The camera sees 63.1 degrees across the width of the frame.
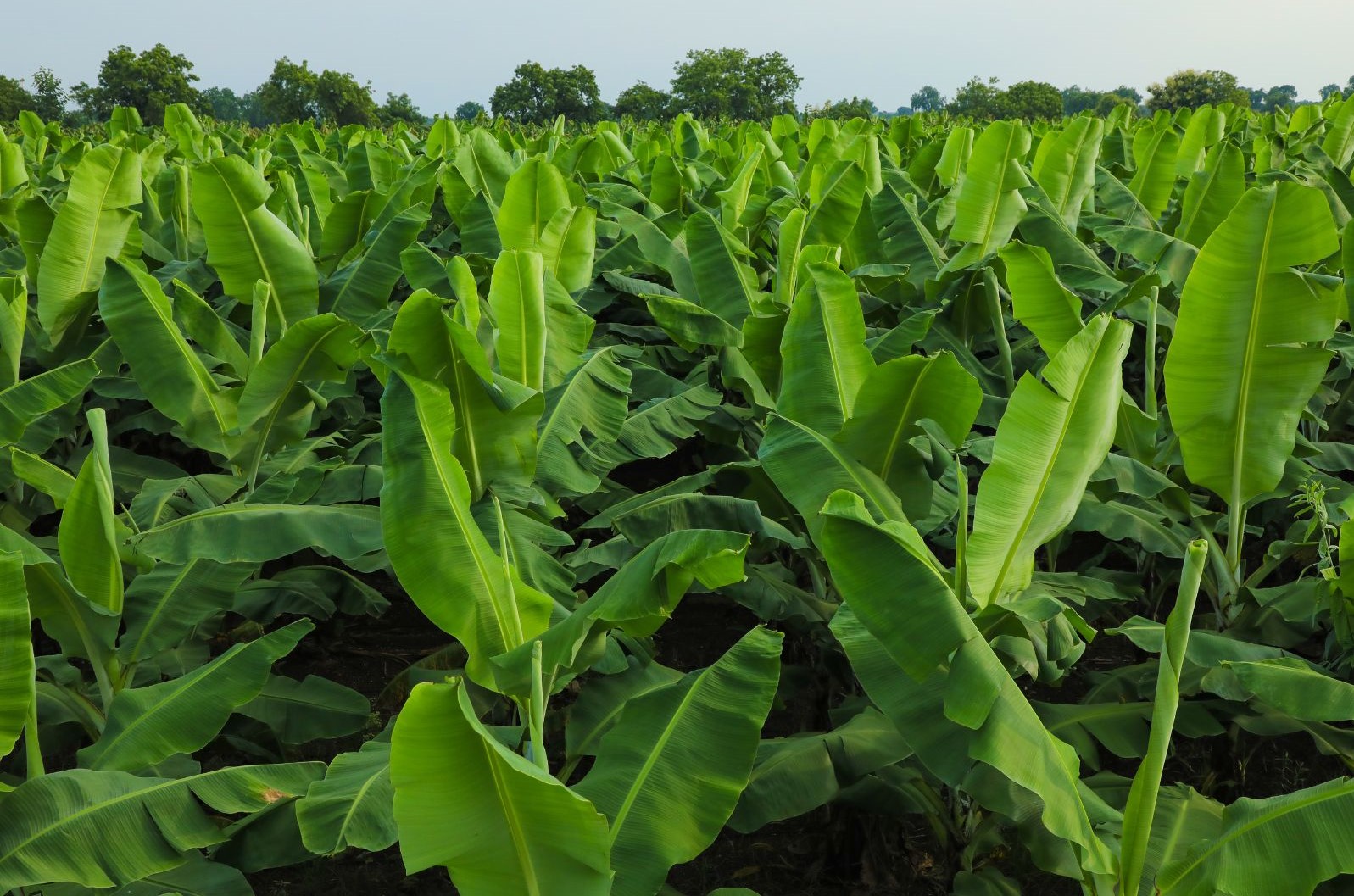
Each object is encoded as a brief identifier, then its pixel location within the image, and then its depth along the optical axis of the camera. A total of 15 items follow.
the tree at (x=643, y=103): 57.31
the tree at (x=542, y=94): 61.53
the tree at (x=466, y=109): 98.31
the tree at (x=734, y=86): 58.59
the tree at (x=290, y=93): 63.69
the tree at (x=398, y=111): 60.59
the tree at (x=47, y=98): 60.88
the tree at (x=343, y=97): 61.72
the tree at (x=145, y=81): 57.47
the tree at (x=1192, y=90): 47.78
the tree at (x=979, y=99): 49.67
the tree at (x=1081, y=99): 88.50
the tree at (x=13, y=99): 51.56
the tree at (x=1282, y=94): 92.86
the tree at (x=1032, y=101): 50.22
